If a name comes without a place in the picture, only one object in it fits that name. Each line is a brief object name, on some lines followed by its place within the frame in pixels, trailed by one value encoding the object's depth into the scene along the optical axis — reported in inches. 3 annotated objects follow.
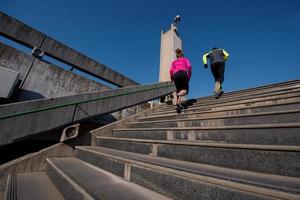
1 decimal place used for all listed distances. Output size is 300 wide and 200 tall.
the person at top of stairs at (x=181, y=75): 171.9
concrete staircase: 41.5
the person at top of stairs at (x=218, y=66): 197.6
